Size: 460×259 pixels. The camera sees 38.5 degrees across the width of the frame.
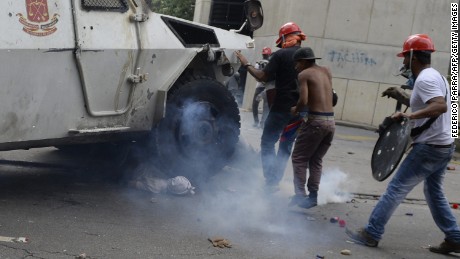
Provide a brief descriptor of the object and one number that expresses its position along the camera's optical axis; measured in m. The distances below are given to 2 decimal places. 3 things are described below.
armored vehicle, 5.27
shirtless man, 6.23
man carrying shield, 5.04
